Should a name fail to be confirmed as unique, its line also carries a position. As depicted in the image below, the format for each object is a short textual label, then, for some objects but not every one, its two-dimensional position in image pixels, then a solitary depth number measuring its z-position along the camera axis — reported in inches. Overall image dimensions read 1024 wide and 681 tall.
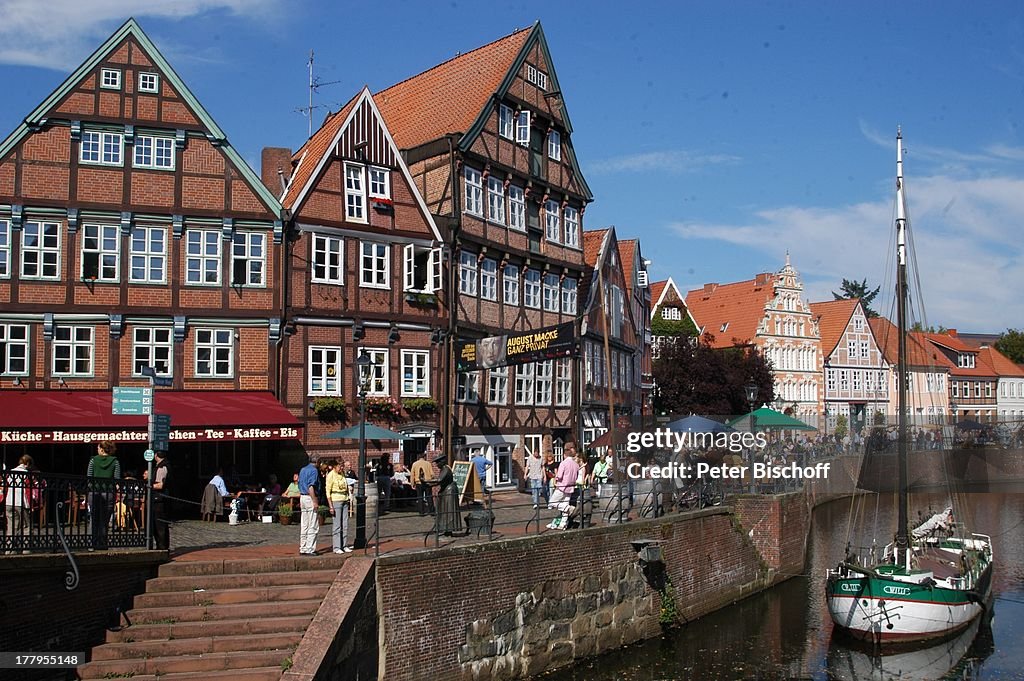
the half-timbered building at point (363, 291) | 1075.3
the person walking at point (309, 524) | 642.2
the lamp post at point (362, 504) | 665.2
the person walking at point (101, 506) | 569.0
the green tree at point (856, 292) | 4667.8
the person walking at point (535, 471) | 1021.2
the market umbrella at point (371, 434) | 979.3
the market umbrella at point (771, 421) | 1200.8
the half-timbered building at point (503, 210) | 1245.7
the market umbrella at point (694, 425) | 1078.4
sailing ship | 868.6
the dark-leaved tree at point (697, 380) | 2351.1
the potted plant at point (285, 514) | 858.1
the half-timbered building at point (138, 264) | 973.2
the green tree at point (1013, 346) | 4297.2
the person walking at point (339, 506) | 648.4
